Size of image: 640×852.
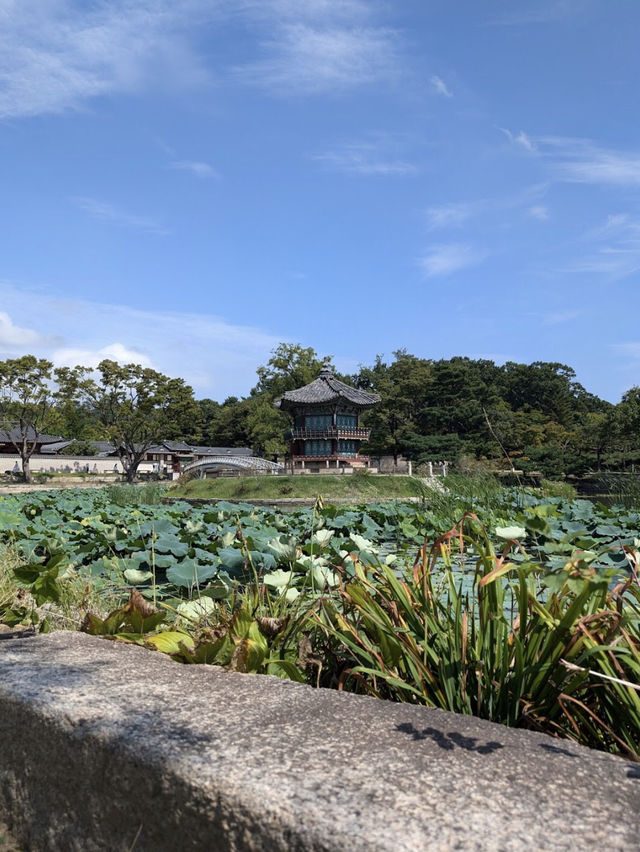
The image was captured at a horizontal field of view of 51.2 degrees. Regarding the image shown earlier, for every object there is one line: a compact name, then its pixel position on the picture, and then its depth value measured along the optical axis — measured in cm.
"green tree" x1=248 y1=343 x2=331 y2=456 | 4831
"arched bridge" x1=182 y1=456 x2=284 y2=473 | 3294
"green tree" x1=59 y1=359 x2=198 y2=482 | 3684
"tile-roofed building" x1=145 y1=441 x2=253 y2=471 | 5438
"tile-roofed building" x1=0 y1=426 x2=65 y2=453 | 4894
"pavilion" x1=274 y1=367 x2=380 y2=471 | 3903
